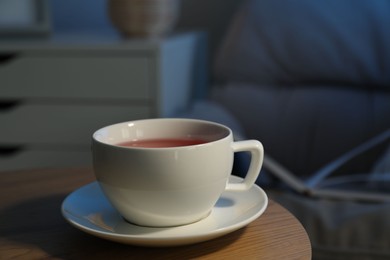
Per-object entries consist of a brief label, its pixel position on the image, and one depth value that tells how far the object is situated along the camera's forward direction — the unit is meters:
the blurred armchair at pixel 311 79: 1.55
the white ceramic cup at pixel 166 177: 0.62
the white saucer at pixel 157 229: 0.62
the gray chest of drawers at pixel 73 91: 1.49
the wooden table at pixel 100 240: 0.63
